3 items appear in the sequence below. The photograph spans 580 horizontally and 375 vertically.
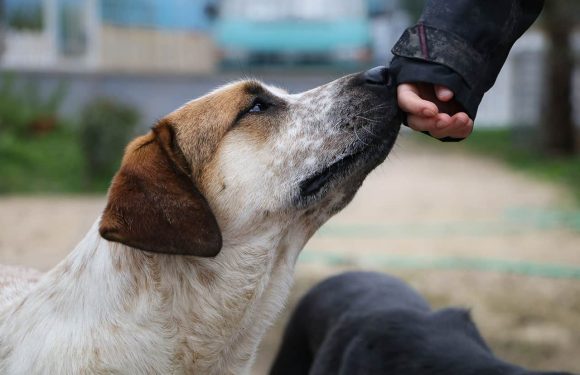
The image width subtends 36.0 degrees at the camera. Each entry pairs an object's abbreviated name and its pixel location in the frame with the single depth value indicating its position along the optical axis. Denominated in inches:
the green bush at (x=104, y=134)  453.4
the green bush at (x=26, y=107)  552.7
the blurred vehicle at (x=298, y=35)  689.0
